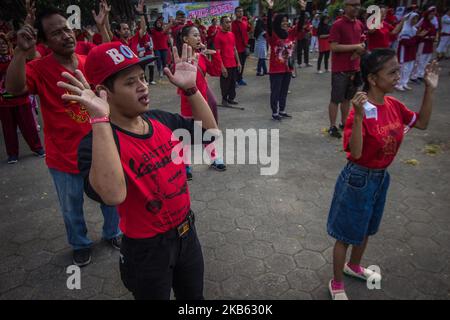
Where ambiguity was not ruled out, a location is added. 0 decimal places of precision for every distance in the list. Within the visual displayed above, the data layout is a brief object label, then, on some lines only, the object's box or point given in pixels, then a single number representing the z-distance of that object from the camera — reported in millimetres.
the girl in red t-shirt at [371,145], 2285
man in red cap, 1459
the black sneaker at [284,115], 7309
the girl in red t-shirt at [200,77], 4551
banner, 19516
